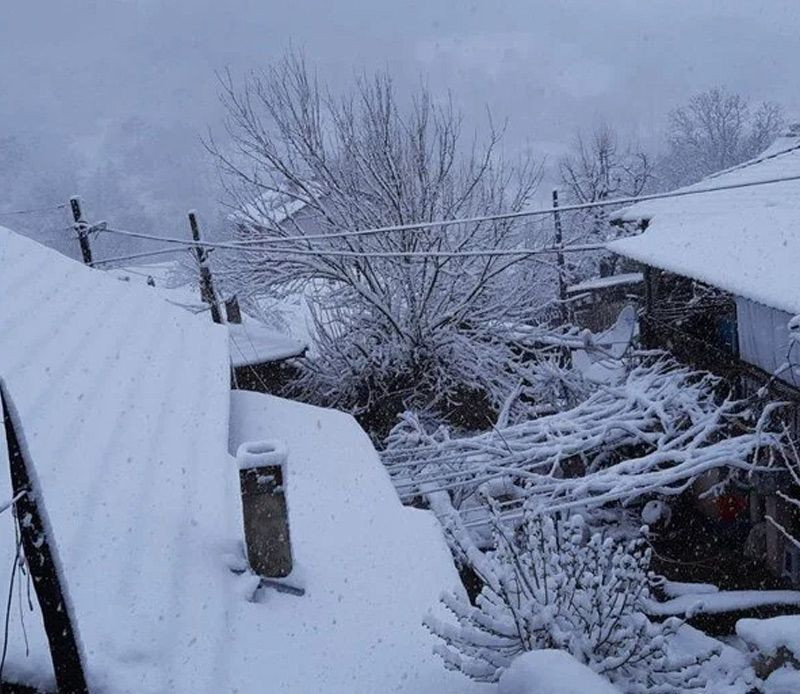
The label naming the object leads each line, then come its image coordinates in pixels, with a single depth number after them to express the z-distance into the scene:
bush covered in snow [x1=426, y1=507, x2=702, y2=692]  4.52
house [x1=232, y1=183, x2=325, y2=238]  15.07
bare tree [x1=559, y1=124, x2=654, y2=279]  35.38
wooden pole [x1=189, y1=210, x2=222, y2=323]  11.45
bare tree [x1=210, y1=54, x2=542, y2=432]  14.53
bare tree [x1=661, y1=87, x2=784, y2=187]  56.16
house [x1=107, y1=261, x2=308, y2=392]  14.40
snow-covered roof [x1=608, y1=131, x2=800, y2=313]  8.65
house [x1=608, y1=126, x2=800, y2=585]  9.13
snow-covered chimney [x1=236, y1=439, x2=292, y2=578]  4.37
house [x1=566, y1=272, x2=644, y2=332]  28.19
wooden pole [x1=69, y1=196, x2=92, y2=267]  10.75
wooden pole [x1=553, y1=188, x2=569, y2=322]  18.90
